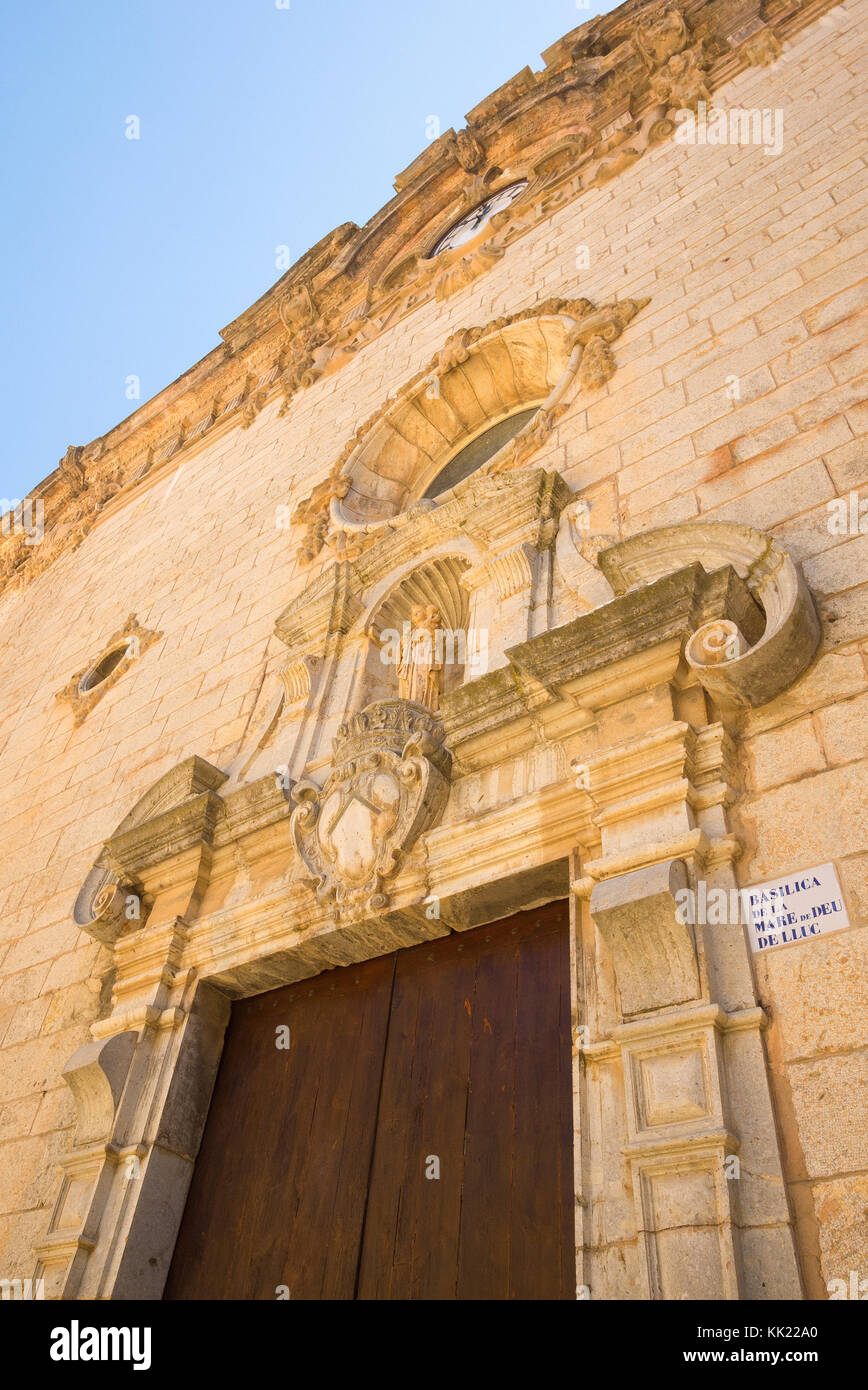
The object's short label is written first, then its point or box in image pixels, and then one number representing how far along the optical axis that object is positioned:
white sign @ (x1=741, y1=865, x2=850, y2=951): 2.89
